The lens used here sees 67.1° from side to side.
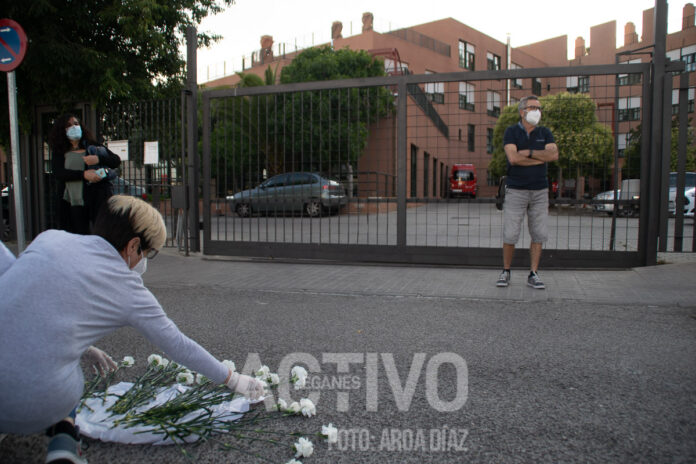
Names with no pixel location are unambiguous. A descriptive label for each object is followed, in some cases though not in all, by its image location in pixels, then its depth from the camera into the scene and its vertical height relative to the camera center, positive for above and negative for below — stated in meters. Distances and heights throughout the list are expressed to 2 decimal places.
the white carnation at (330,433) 2.22 -1.09
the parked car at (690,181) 12.02 -0.15
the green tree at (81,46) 8.93 +2.46
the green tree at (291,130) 7.41 +0.68
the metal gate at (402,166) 6.62 +0.14
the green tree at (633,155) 6.61 +0.25
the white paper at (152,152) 8.56 +0.40
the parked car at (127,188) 8.80 -0.19
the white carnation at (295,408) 2.46 -1.08
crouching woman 1.73 -0.48
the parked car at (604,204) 6.69 -0.37
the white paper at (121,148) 8.78 +0.48
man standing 5.65 -0.01
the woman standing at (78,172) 5.58 +0.05
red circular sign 5.57 +1.40
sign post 5.54 +1.31
